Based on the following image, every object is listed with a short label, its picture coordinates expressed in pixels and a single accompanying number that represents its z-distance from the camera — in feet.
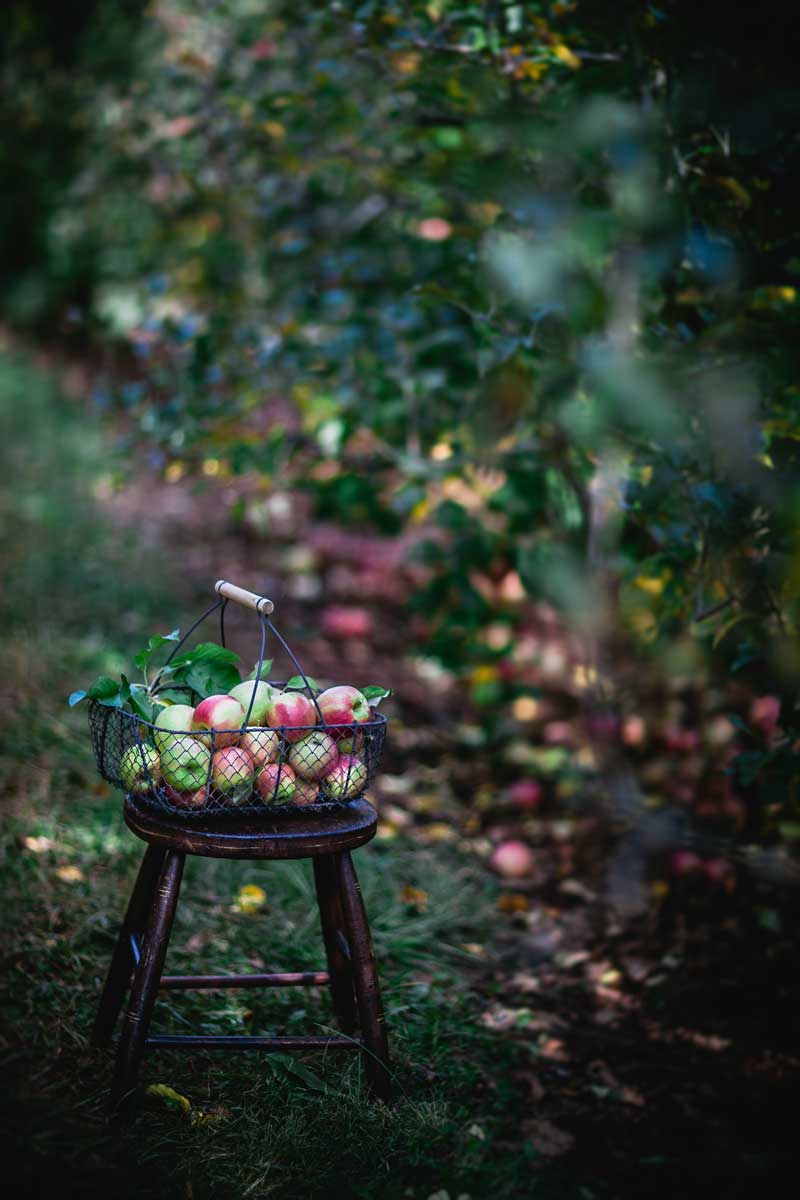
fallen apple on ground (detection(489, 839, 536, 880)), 10.80
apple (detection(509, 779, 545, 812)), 12.10
